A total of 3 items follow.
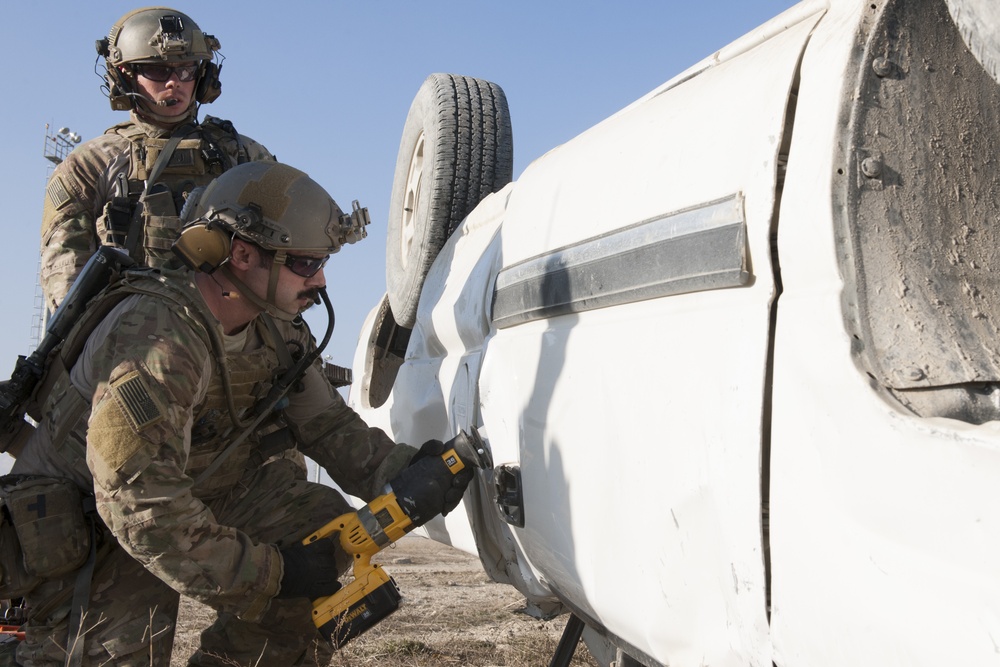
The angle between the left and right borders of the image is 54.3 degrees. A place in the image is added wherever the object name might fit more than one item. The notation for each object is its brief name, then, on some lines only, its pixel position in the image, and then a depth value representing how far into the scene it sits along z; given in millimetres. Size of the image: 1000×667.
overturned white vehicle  1205
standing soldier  3492
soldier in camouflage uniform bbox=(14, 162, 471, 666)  2387
